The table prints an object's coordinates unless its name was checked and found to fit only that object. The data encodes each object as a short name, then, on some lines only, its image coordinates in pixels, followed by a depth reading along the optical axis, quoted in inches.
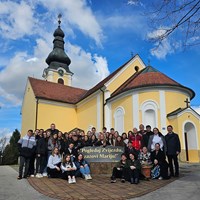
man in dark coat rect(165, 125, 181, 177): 355.9
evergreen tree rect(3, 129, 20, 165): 1266.0
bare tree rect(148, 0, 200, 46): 185.4
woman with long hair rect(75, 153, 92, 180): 352.0
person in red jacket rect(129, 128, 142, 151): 386.0
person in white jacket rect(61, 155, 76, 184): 328.5
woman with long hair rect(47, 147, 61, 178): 348.8
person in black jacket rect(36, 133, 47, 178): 366.9
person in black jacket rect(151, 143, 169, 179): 345.7
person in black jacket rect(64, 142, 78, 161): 369.9
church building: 711.1
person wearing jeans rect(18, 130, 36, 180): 358.0
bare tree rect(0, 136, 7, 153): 1902.6
